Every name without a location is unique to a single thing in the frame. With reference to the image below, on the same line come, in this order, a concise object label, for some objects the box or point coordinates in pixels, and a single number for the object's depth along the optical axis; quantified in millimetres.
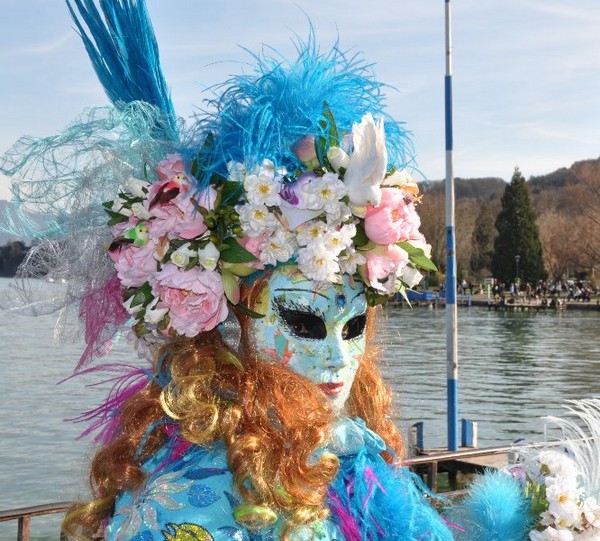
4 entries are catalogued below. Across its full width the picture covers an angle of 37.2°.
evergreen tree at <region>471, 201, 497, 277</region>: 74938
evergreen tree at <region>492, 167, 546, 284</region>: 62812
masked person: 2043
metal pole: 9289
